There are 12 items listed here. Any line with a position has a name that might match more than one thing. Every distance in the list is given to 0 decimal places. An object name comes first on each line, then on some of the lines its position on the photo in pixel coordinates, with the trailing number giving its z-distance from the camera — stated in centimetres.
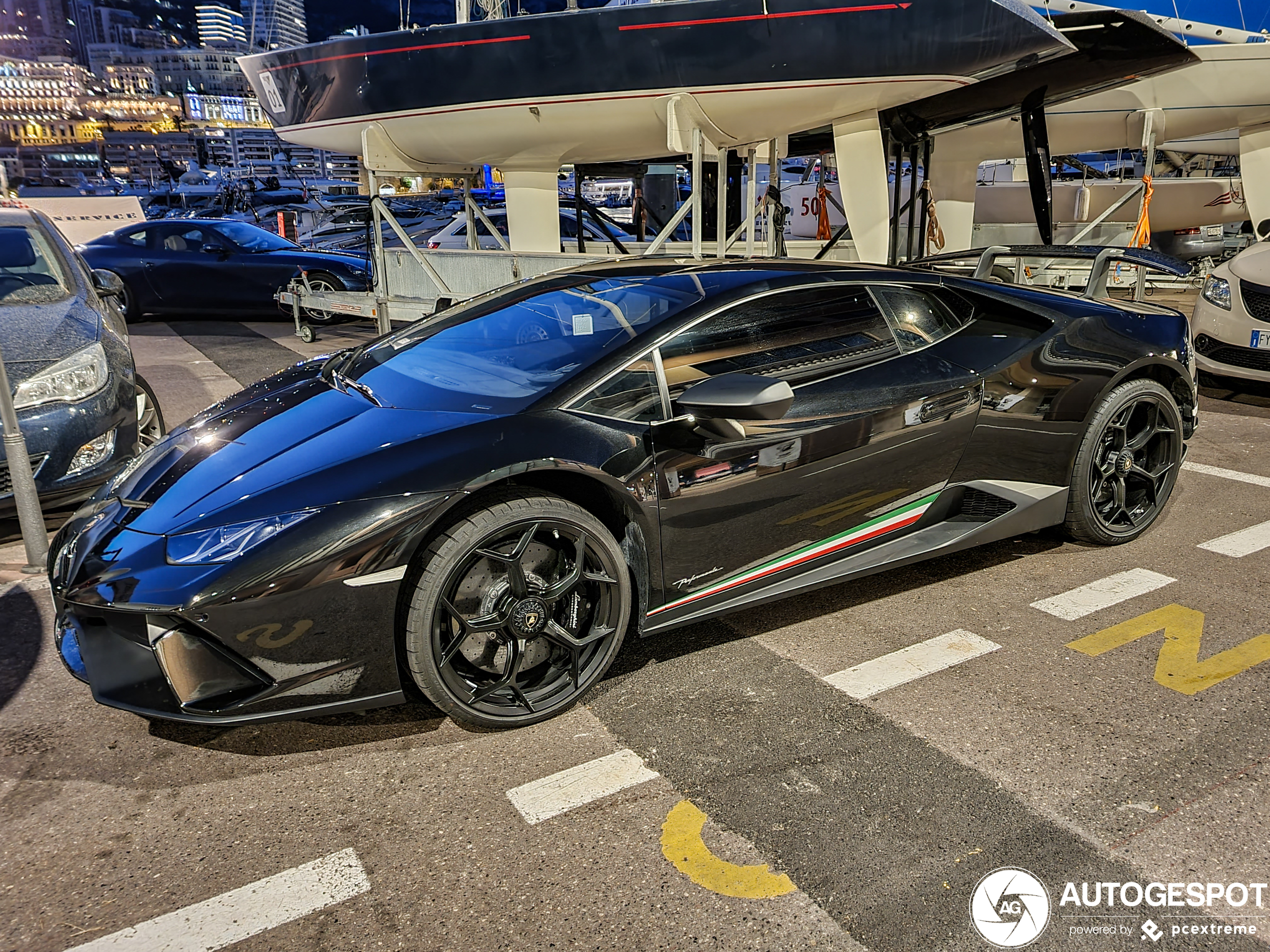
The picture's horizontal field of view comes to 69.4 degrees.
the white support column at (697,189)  819
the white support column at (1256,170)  1025
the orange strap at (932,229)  1086
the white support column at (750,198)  908
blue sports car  1145
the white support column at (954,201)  1251
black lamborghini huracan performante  233
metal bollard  365
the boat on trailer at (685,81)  765
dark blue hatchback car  410
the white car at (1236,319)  648
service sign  1302
